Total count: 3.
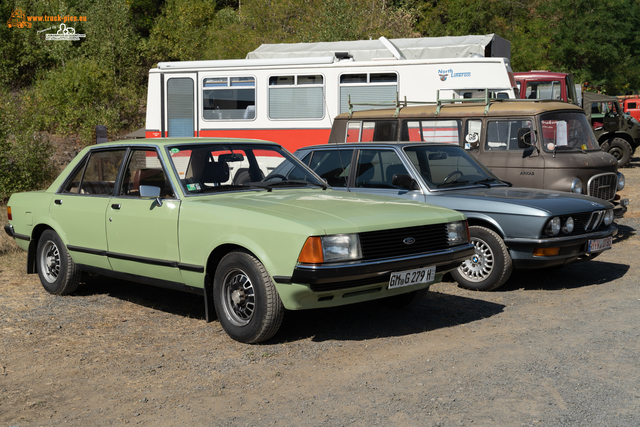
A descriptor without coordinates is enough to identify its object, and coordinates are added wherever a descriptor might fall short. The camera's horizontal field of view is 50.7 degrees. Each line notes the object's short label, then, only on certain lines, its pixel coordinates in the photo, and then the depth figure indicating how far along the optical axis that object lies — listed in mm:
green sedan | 4926
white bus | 13762
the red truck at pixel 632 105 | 31344
